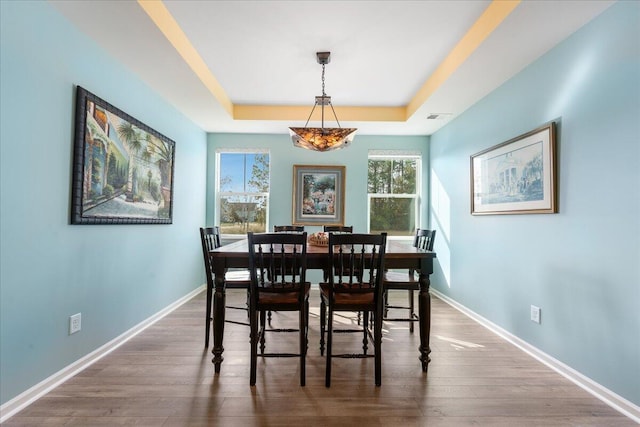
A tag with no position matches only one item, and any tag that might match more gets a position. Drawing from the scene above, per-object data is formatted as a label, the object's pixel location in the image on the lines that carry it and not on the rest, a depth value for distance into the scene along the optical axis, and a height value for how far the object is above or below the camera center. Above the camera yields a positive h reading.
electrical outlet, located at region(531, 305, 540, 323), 2.48 -0.73
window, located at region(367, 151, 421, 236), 4.96 +0.40
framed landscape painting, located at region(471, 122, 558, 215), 2.37 +0.41
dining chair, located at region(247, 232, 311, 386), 1.92 -0.47
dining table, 2.12 -0.34
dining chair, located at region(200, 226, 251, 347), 2.36 -0.48
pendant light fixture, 2.86 +0.76
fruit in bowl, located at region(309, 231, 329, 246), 2.68 -0.18
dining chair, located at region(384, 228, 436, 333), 2.48 -0.49
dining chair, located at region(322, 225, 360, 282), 3.66 -0.12
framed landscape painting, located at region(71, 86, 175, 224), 2.16 +0.40
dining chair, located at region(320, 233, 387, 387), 1.92 -0.47
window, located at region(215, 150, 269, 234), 4.93 +0.44
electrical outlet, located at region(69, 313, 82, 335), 2.11 -0.73
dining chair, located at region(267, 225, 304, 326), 3.65 -0.12
